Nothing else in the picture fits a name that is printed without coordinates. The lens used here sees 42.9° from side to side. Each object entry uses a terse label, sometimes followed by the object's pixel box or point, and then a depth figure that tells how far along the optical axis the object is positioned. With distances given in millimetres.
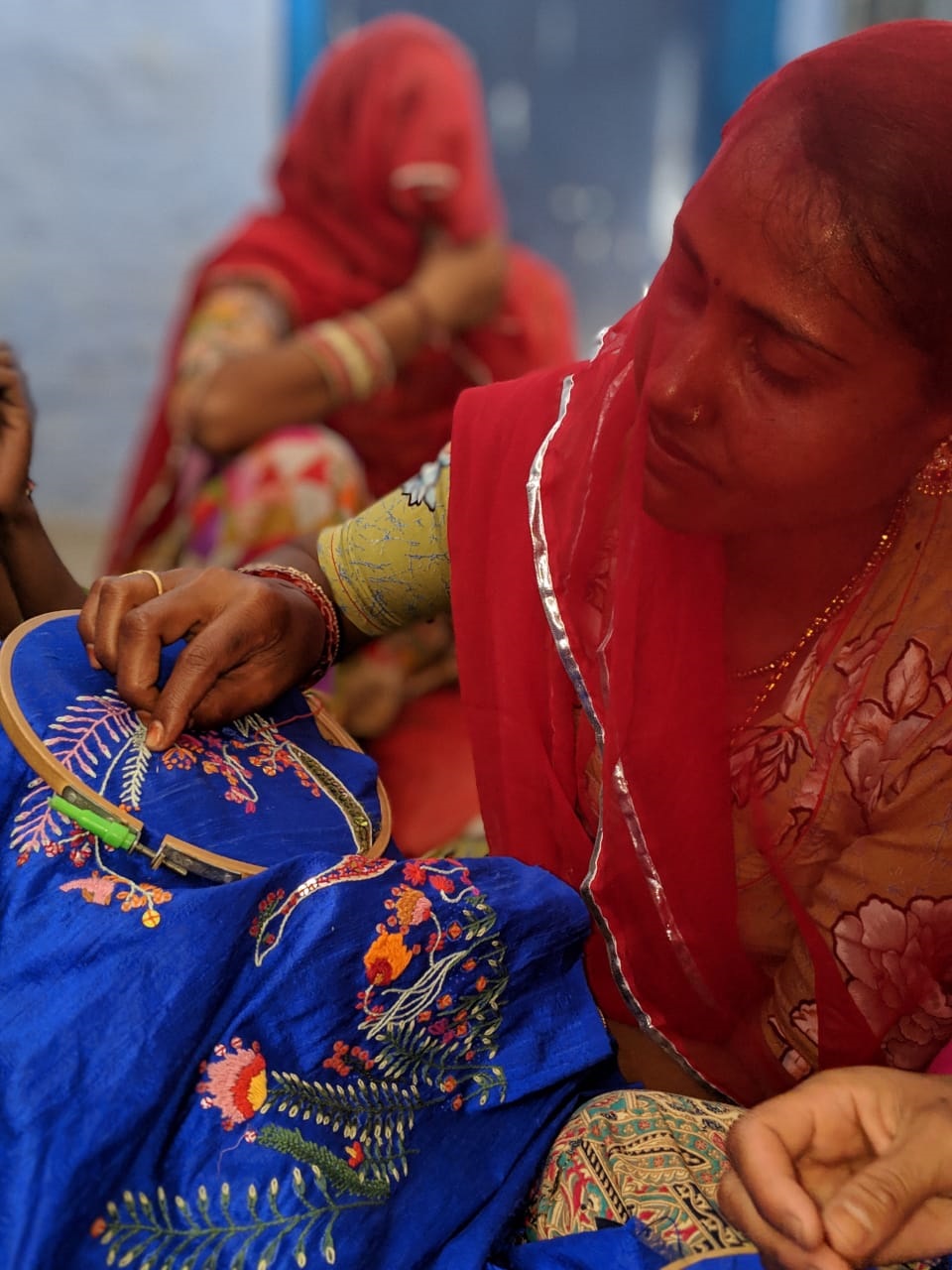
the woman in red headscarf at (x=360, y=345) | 1672
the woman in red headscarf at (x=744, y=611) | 610
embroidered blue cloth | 541
